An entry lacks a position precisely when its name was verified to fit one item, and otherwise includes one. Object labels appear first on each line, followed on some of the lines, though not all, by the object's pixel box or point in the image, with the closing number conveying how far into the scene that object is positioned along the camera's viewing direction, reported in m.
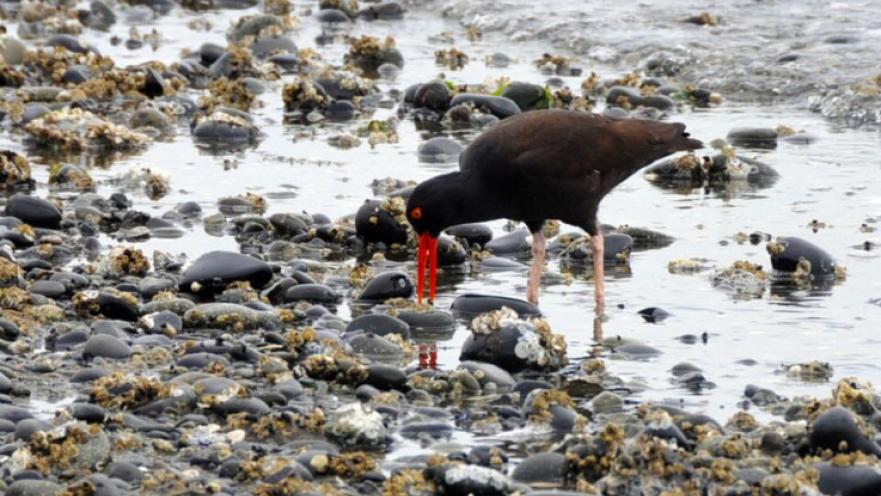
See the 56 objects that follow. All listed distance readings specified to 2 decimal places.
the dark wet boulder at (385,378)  14.30
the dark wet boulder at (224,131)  26.70
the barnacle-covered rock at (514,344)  15.00
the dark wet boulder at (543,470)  12.07
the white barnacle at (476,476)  11.62
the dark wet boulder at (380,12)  41.28
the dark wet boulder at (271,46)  35.00
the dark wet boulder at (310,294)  17.59
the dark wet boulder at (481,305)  16.95
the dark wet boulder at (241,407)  13.39
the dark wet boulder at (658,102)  29.03
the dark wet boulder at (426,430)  13.15
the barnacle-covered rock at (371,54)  34.00
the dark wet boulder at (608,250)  19.81
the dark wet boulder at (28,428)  12.52
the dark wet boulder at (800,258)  18.66
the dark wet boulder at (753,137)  26.14
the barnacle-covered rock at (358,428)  12.87
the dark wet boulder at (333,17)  40.37
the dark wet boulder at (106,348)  15.09
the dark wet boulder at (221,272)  17.61
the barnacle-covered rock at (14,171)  22.76
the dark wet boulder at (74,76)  30.66
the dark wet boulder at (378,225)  20.22
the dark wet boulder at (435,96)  28.45
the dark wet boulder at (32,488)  11.38
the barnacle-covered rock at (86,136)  25.81
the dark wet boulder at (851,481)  11.65
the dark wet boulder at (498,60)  34.00
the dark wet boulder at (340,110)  28.92
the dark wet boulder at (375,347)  15.48
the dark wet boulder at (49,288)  17.17
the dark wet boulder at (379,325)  16.17
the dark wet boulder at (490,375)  14.45
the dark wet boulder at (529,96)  28.22
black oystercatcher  17.64
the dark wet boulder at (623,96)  29.08
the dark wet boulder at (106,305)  16.47
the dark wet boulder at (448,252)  19.48
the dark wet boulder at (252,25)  36.91
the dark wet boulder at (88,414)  13.05
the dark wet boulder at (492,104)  27.66
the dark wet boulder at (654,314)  17.19
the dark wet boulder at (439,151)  24.98
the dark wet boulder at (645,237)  20.56
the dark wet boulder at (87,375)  14.32
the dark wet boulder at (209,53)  33.50
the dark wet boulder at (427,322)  16.64
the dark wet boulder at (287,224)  20.64
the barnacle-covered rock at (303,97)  28.92
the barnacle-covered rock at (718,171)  23.78
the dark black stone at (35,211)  20.45
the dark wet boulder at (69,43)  33.78
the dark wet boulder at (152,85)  29.80
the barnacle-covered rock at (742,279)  18.27
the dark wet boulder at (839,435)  12.28
